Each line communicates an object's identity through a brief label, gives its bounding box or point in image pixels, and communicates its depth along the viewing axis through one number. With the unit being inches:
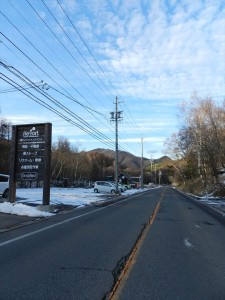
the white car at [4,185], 627.1
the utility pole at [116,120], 1133.7
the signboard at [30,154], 475.3
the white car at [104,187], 1246.5
